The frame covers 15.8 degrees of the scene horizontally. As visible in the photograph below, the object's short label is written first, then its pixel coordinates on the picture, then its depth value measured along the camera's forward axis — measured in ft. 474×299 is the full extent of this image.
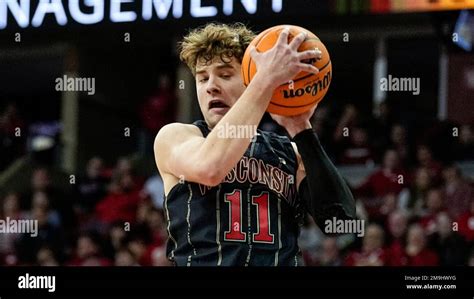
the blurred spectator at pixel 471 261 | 33.64
